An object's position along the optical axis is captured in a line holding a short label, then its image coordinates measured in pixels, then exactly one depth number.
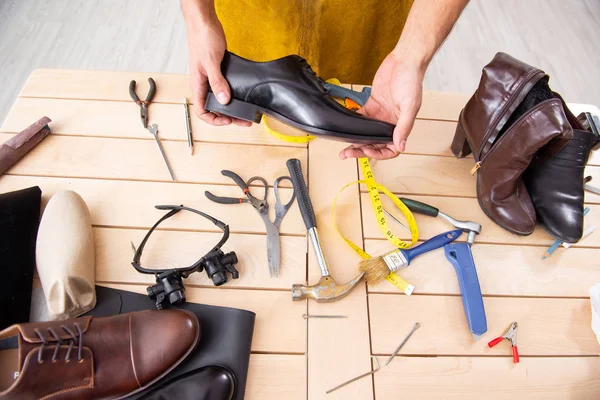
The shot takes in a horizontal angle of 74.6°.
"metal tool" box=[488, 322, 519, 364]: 0.91
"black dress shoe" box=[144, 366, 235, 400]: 0.81
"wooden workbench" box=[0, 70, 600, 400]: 0.89
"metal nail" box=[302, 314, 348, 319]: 0.94
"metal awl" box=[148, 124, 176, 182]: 1.14
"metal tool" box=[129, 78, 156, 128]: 1.23
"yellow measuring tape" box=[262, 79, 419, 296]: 1.00
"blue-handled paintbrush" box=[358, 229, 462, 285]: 0.98
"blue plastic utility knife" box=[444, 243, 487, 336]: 0.93
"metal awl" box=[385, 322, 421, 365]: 0.90
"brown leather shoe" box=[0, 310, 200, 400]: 0.76
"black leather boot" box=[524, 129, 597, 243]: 1.05
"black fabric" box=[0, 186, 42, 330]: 0.88
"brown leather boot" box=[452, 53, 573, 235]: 0.97
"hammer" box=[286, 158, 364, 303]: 0.94
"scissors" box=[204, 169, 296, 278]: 1.01
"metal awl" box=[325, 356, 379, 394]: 0.86
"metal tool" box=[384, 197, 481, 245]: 1.06
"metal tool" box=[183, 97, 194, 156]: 1.20
